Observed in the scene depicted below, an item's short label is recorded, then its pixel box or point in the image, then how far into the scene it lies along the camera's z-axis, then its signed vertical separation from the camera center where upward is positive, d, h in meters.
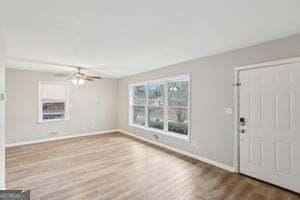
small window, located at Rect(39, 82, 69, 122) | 5.69 -0.01
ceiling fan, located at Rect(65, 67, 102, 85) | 4.49 +0.62
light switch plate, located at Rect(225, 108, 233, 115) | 3.36 -0.20
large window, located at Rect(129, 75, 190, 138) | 4.61 -0.13
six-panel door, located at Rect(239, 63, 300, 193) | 2.60 -0.39
